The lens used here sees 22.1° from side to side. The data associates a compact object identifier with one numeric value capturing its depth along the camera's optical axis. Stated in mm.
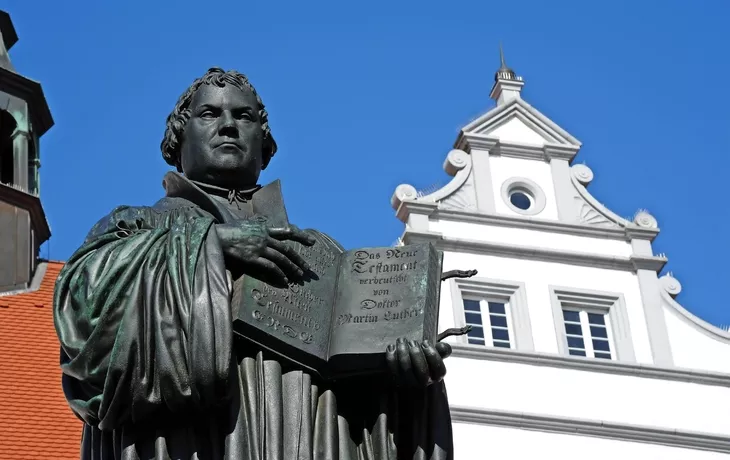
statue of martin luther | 6051
